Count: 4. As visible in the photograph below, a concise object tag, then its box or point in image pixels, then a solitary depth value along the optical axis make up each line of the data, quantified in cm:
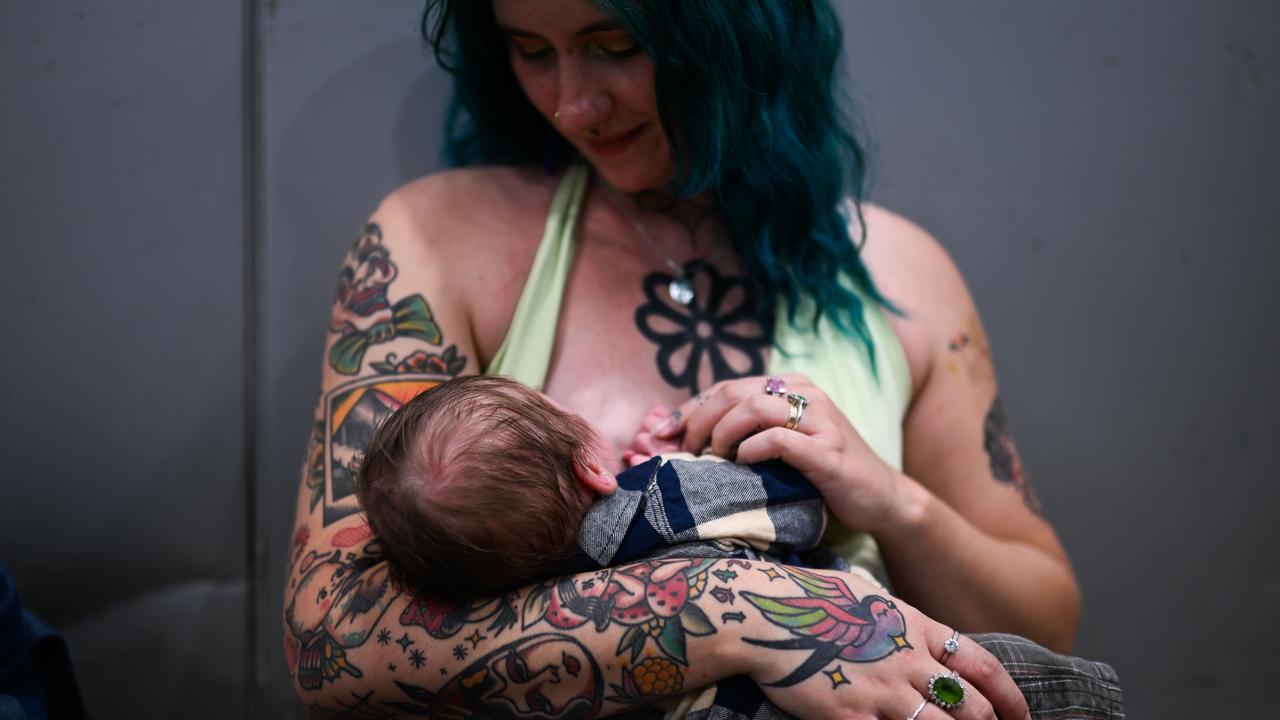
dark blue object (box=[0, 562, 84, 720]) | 114
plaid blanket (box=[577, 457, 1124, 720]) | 109
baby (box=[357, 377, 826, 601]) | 99
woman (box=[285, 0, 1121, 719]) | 103
